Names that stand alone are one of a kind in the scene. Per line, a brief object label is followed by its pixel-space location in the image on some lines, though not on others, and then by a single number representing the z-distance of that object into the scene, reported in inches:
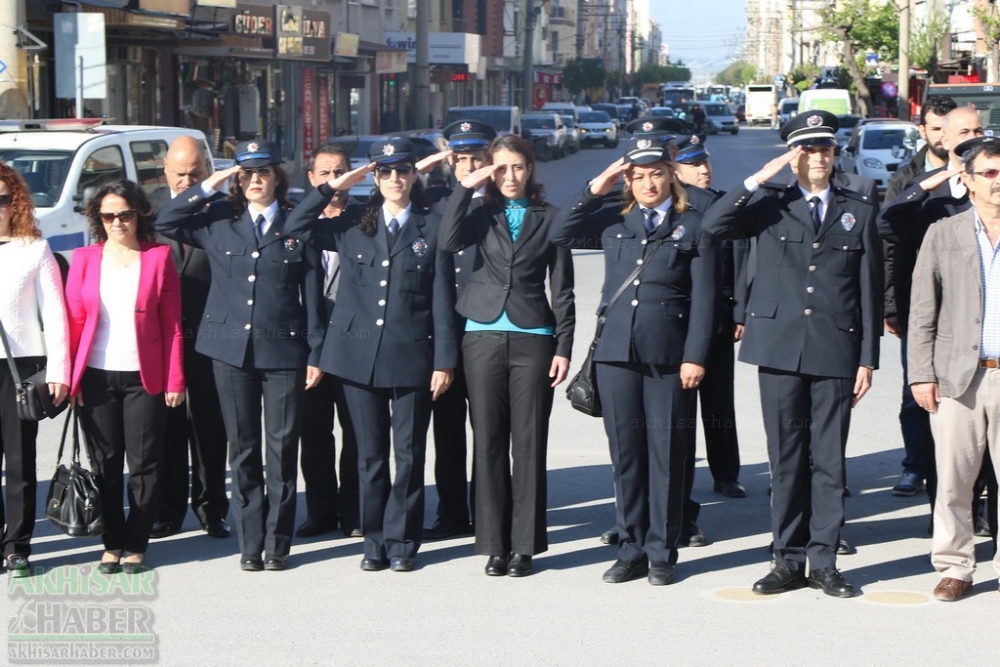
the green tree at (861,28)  2038.6
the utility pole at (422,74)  1513.3
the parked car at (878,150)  1114.7
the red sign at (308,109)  1558.8
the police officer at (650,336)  256.1
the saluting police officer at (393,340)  266.5
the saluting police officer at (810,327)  248.8
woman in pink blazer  259.4
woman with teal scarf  264.2
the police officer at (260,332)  267.1
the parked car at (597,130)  2333.9
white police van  505.7
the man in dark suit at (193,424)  288.4
